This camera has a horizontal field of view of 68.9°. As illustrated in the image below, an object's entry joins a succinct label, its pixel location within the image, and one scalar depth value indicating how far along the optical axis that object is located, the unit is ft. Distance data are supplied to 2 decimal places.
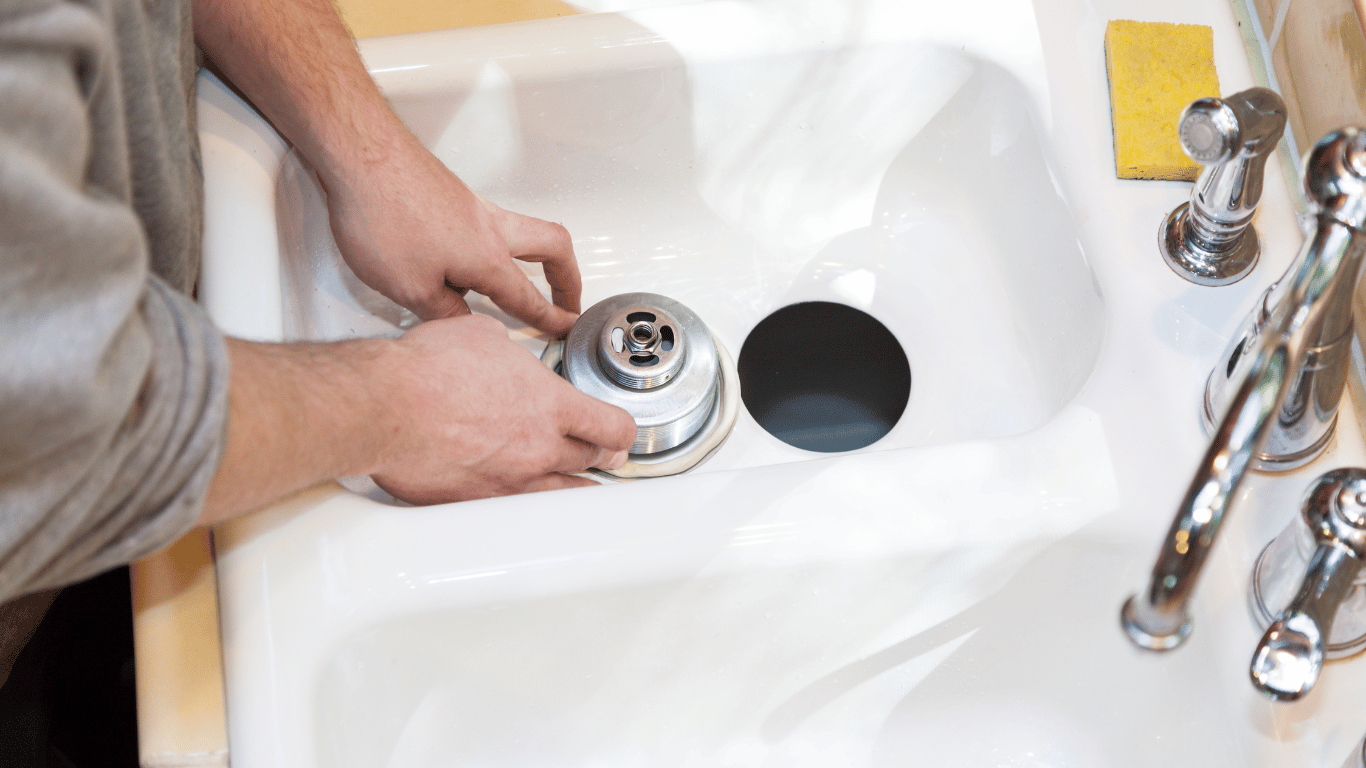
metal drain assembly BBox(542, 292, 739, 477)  2.25
